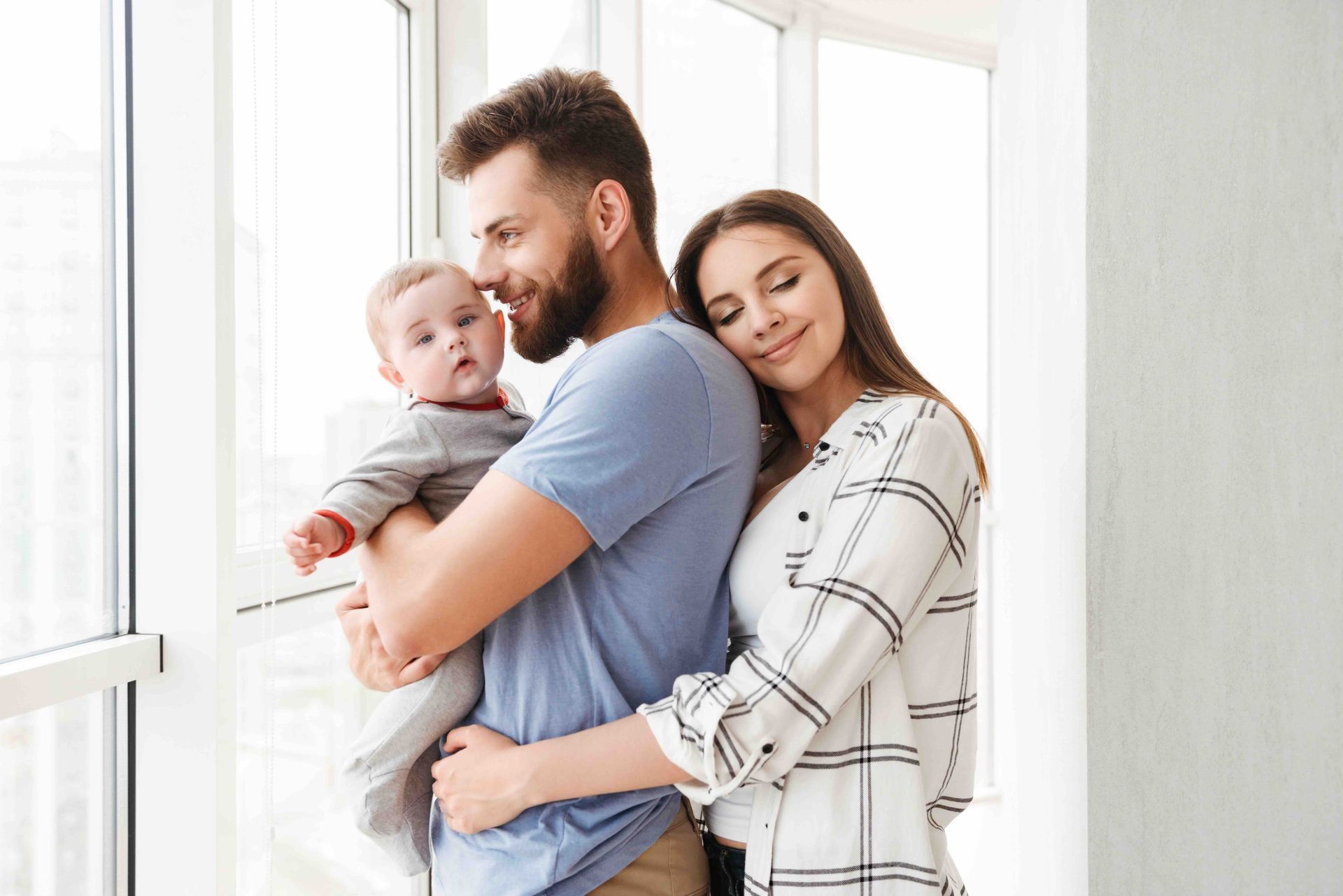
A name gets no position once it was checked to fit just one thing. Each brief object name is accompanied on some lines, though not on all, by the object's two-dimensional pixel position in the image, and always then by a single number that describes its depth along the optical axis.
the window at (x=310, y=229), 1.46
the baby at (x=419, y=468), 1.07
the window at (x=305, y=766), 1.50
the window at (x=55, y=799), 1.14
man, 0.97
